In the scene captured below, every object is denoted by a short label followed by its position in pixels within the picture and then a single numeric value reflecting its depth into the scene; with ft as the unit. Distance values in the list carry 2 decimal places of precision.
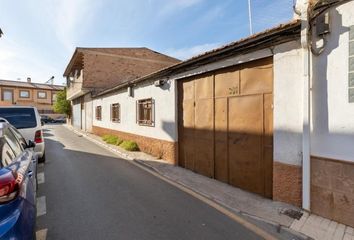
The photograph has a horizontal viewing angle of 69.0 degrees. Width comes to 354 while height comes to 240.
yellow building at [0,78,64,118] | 161.89
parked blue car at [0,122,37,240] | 7.59
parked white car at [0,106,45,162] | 25.89
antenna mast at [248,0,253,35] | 21.50
